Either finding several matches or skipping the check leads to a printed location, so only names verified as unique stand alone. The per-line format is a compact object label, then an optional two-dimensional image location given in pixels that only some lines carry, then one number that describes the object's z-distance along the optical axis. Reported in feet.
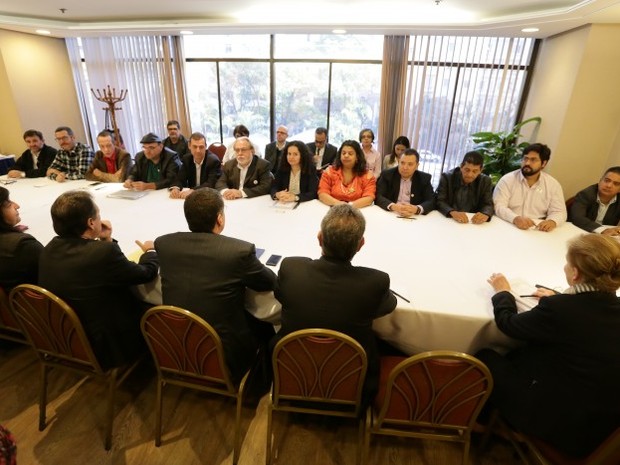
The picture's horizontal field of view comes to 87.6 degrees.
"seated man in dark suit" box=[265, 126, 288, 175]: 15.30
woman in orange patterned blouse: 8.96
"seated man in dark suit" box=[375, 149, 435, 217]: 8.89
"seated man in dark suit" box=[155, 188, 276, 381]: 4.51
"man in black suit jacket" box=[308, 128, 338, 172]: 15.67
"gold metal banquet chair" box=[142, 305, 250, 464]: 4.19
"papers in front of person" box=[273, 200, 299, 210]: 8.58
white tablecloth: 4.75
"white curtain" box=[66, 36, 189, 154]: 18.38
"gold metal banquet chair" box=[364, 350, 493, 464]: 3.61
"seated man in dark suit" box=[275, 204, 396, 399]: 4.04
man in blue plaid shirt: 11.41
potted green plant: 13.73
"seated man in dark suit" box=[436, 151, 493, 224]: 8.64
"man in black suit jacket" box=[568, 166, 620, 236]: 8.34
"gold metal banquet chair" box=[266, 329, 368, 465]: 3.84
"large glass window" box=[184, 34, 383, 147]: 16.79
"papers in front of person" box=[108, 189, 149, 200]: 9.12
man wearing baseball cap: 10.45
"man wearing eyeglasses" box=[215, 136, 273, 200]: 9.71
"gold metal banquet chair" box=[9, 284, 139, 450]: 4.43
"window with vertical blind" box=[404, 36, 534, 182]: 15.42
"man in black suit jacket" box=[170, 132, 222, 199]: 10.49
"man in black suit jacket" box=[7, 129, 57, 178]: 11.85
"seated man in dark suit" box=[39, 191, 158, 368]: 4.60
